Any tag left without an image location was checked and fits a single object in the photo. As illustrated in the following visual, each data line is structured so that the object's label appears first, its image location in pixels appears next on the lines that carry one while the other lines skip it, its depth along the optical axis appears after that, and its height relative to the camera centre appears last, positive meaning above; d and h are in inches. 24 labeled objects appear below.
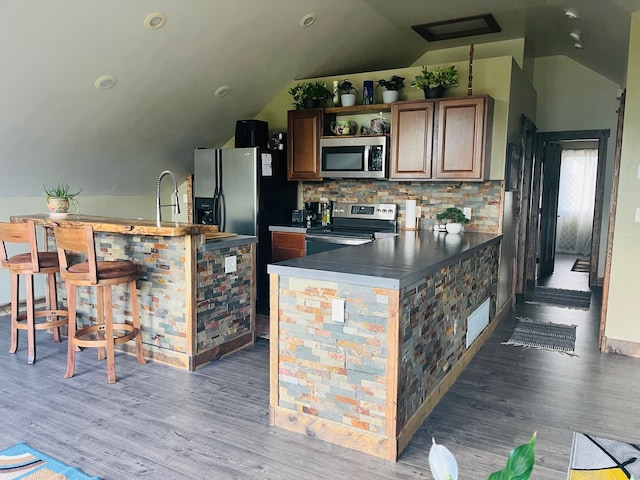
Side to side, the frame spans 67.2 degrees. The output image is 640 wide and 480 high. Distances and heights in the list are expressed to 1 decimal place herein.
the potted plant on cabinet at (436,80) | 169.2 +37.1
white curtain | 369.4 -10.5
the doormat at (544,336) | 157.1 -51.8
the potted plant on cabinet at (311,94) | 194.1 +36.5
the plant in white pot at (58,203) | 155.2 -6.4
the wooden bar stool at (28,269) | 136.0 -24.8
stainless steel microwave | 181.0 +10.9
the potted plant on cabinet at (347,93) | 189.5 +36.7
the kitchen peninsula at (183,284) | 132.1 -28.9
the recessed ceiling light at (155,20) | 132.5 +45.4
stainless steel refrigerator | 192.1 -3.5
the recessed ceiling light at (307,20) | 163.8 +56.7
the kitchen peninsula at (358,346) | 90.4 -32.1
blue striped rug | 84.1 -50.8
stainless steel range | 179.9 -17.0
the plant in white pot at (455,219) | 171.0 -11.7
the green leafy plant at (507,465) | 26.5 -15.8
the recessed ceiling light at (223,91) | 187.2 +36.5
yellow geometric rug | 87.2 -51.8
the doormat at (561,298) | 214.4 -51.9
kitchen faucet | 127.2 -7.0
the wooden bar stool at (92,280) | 120.6 -24.8
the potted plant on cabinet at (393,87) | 180.2 +36.7
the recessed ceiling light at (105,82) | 147.9 +31.5
